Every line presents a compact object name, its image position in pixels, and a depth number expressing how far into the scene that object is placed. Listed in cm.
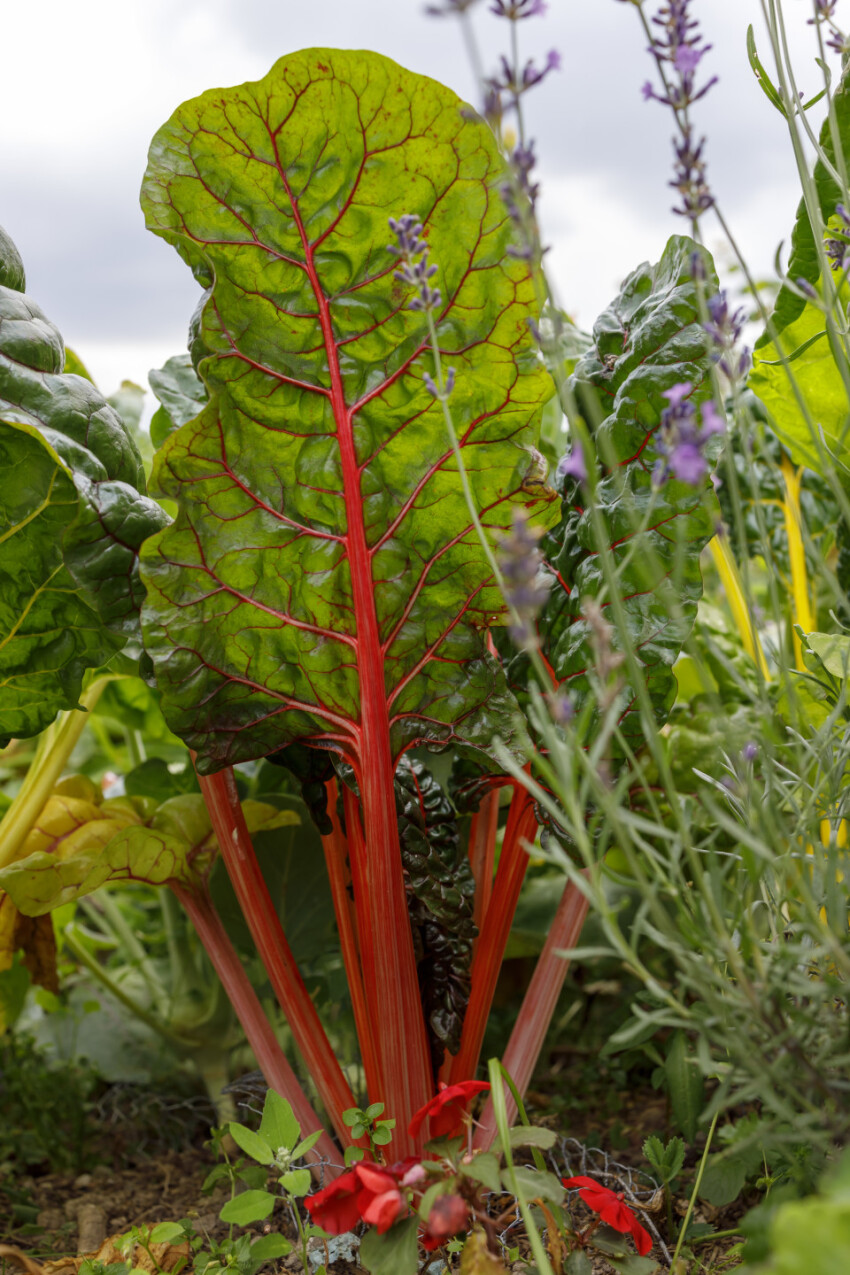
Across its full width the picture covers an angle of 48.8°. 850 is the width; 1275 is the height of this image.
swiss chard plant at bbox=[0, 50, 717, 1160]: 72
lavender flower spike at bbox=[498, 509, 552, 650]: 41
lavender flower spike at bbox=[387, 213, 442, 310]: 51
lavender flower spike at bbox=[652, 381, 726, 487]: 41
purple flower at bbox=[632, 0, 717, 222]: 50
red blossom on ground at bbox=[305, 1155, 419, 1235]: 62
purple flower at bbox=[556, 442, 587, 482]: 42
